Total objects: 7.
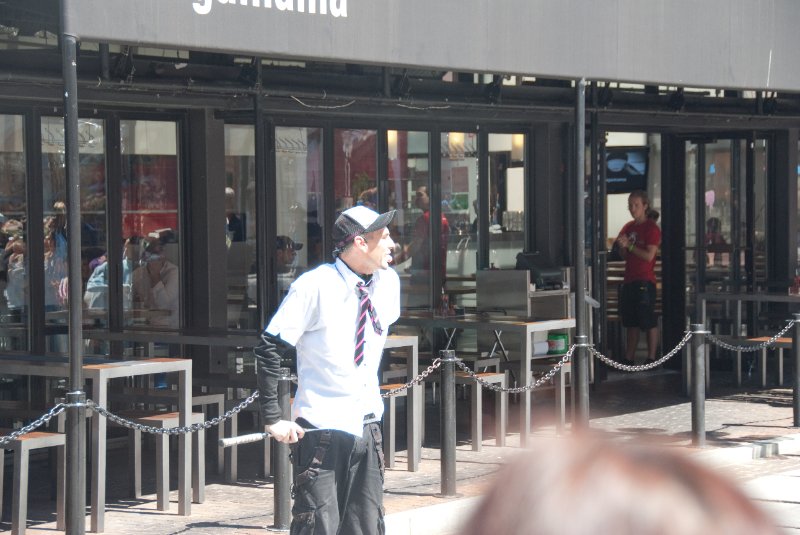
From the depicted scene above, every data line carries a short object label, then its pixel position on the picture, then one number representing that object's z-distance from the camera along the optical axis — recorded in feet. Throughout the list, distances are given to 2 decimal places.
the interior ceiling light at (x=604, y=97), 44.16
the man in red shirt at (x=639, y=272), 49.57
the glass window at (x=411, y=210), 42.57
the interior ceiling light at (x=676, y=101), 45.19
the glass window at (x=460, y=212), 43.88
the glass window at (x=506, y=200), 45.06
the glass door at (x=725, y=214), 49.93
